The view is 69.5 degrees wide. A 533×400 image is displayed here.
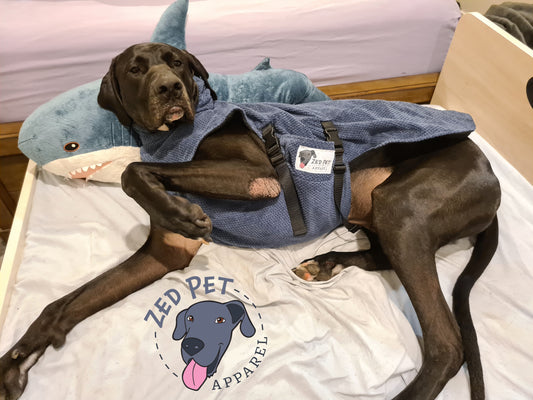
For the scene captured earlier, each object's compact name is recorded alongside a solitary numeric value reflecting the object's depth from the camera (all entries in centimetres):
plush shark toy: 166
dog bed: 130
